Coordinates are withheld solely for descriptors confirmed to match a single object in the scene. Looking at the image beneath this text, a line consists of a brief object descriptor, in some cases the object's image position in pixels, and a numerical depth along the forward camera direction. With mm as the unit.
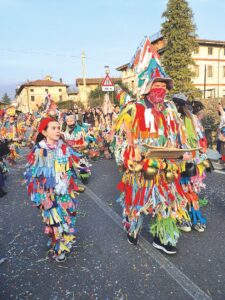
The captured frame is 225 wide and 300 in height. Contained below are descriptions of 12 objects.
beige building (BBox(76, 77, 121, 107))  56644
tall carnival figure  2900
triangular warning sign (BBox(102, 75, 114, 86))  9938
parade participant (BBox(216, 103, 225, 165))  6742
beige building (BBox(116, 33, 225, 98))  36469
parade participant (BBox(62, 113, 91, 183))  6402
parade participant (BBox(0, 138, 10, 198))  5762
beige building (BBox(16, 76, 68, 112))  69125
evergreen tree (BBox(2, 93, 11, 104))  101988
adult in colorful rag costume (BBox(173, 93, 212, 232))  3467
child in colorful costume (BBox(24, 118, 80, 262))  3102
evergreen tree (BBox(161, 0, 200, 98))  29141
